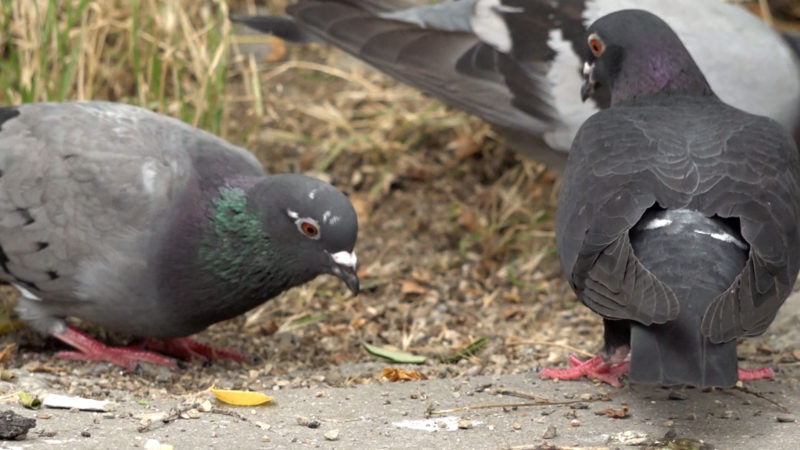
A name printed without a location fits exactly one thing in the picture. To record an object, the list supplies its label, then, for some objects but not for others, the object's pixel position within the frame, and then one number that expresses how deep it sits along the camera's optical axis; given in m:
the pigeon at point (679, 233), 6.65
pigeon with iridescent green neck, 8.64
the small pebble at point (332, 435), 6.97
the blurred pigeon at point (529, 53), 10.57
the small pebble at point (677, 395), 8.00
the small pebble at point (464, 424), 7.29
